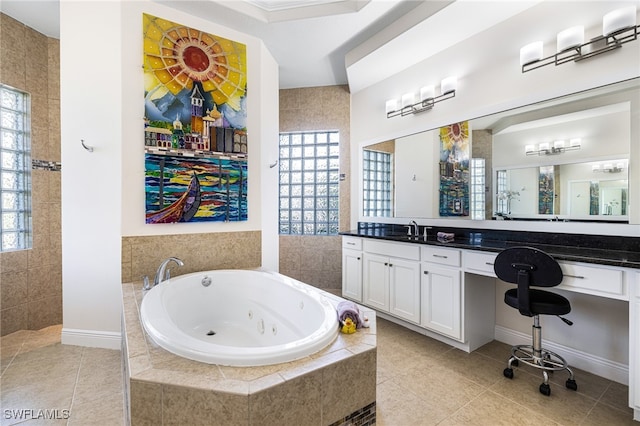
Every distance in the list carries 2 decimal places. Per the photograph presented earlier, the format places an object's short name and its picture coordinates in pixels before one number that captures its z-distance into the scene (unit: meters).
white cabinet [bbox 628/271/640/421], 1.49
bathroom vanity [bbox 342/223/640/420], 1.57
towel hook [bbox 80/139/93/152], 2.30
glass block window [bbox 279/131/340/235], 4.07
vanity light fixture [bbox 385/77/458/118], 2.67
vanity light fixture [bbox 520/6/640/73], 1.71
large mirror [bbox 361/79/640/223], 1.85
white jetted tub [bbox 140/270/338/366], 1.26
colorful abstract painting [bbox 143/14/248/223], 2.43
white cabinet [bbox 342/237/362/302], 3.17
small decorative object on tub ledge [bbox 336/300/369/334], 1.48
